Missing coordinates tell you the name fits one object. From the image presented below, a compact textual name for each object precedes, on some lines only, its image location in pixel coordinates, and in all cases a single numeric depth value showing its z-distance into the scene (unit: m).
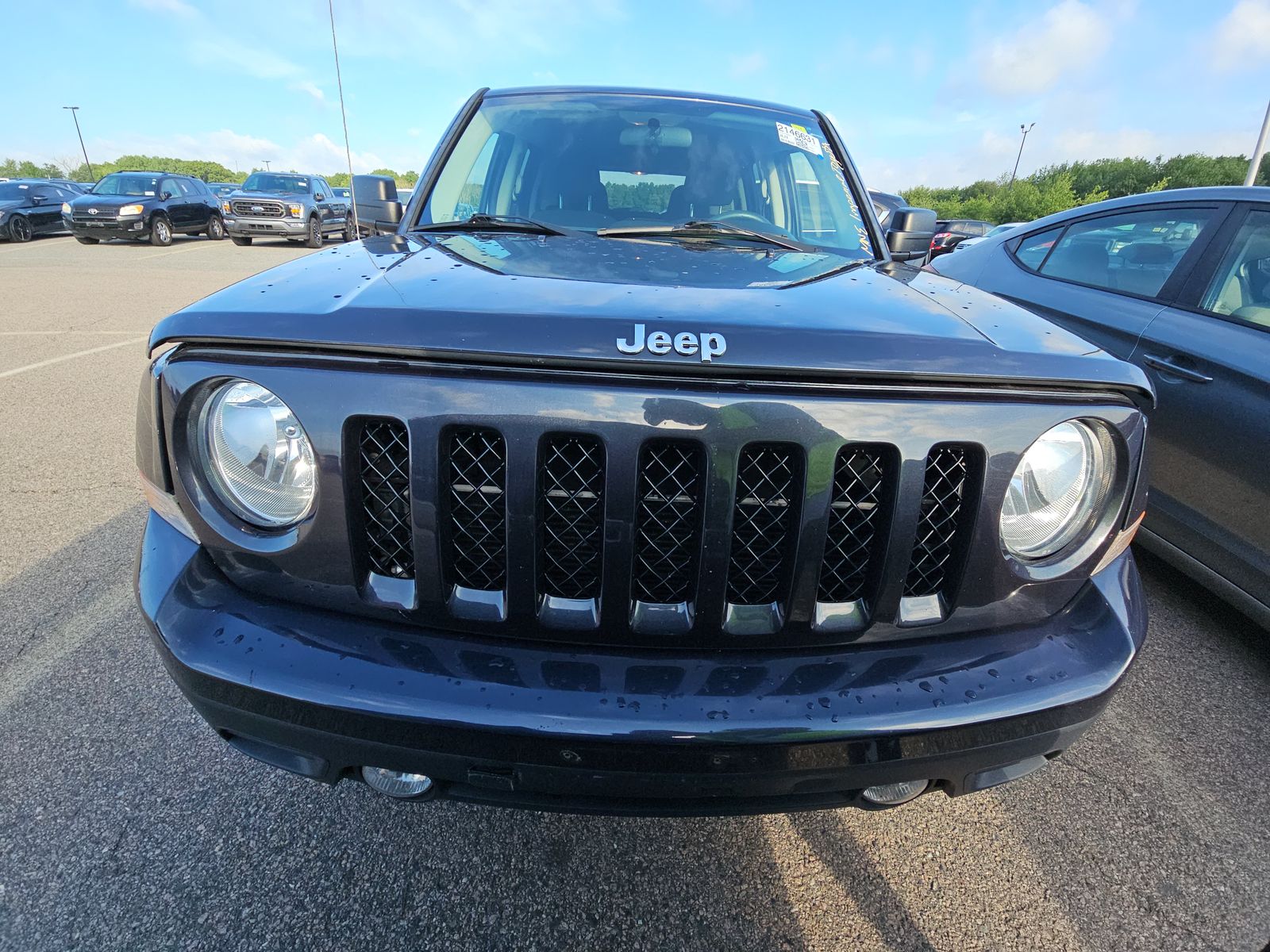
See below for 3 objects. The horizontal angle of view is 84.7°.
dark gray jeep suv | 1.13
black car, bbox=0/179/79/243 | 17.44
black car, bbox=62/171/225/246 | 16.66
